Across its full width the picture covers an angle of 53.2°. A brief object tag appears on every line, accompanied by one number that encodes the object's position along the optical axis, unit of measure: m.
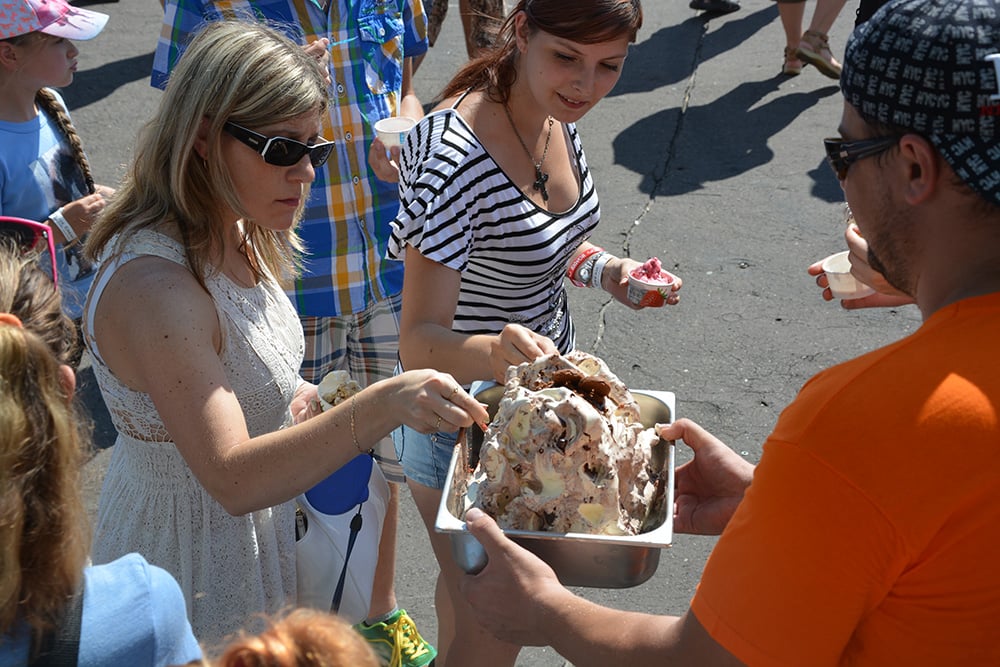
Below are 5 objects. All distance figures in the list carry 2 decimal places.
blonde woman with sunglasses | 2.12
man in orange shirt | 1.31
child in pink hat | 3.60
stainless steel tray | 1.97
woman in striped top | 2.62
